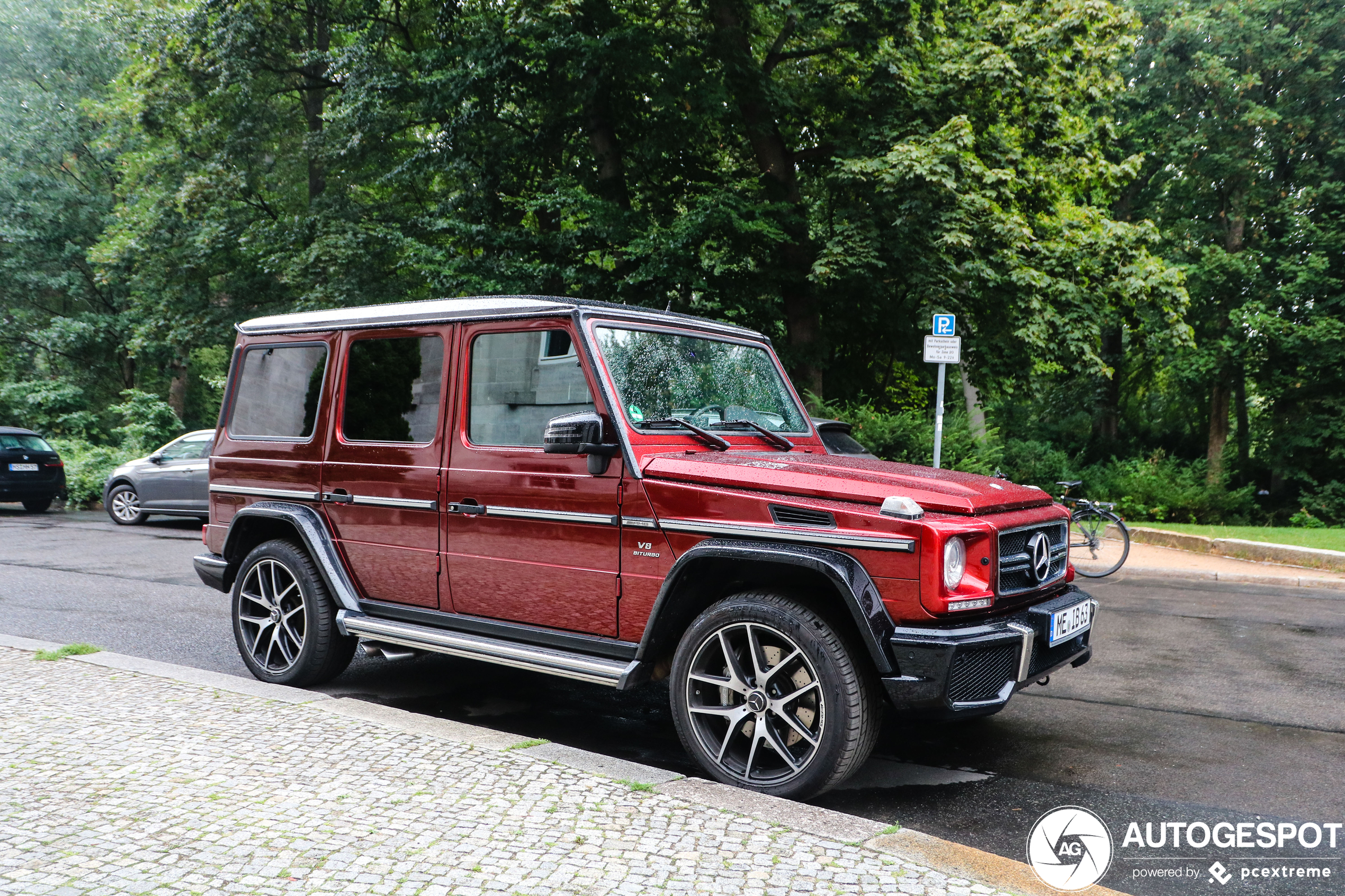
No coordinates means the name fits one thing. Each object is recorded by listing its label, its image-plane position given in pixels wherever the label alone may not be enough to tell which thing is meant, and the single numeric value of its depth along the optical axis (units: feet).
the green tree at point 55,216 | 94.73
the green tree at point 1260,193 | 77.46
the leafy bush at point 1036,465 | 71.00
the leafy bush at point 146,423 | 77.36
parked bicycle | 40.01
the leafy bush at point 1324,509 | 76.84
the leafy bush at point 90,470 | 69.77
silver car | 54.19
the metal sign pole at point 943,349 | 40.24
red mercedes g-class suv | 13.11
